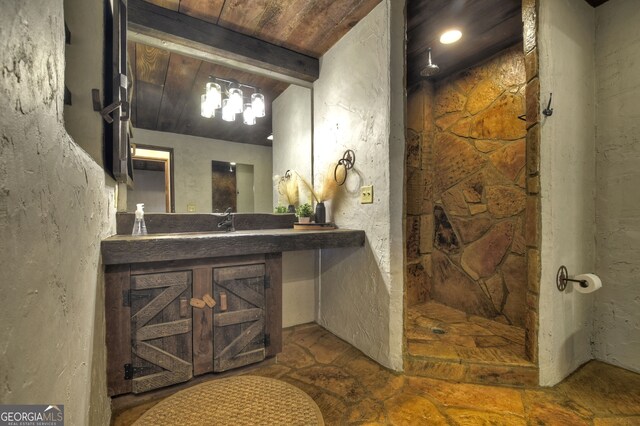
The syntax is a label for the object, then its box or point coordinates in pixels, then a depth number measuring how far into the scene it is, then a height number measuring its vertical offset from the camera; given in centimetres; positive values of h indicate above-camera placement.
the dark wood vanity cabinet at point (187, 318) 131 -56
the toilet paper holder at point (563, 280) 154 -39
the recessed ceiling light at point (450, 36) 194 +130
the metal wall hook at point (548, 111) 147 +55
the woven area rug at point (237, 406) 125 -95
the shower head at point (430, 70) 212 +114
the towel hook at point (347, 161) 196 +39
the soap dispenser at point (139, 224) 159 -5
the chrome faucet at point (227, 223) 187 -6
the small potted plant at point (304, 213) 207 +1
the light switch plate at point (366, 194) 182 +13
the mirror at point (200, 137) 187 +61
